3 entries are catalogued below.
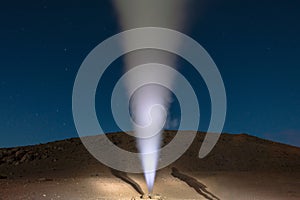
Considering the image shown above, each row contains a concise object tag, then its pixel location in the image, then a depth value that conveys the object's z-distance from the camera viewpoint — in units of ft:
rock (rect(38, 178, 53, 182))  56.33
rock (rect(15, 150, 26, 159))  88.78
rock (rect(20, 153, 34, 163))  84.30
